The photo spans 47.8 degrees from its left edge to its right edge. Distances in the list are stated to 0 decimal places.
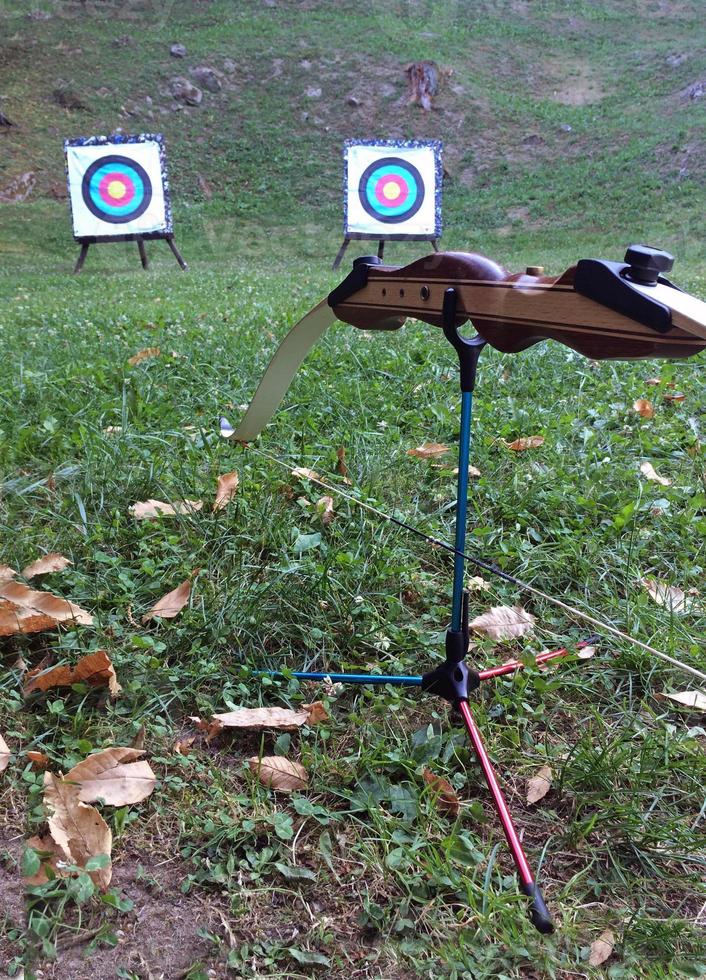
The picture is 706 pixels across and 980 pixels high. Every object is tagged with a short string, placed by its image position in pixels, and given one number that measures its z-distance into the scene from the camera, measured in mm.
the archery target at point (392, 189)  8062
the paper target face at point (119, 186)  7949
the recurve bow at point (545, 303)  750
